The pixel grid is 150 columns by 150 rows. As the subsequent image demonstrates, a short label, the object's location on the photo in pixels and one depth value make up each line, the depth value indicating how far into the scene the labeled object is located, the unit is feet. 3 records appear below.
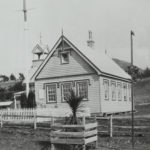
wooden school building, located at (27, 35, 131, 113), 101.65
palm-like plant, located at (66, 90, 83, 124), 46.58
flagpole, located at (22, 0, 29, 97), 106.83
